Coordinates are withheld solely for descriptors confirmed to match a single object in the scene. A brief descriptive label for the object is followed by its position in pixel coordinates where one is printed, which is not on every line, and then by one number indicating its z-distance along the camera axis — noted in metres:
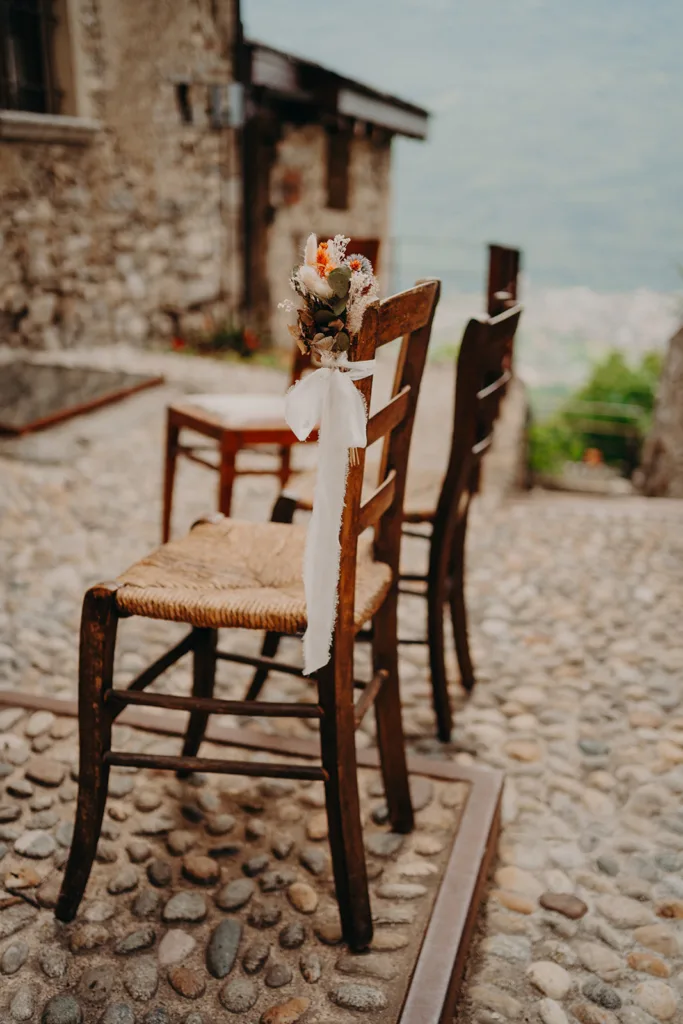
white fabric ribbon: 1.32
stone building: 5.95
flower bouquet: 1.28
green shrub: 11.95
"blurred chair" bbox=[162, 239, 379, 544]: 2.93
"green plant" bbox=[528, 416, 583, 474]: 11.24
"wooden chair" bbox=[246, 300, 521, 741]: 2.07
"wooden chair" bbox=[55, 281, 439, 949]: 1.49
